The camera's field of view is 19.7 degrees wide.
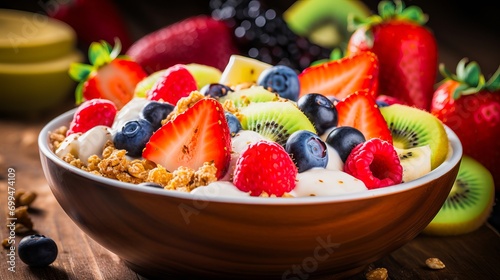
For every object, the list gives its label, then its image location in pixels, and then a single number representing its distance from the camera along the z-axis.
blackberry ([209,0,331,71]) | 0.80
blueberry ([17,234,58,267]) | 0.59
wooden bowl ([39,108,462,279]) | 0.53
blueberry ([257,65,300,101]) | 0.62
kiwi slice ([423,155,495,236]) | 0.64
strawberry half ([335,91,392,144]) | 0.60
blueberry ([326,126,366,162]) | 0.58
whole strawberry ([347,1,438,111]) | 0.72
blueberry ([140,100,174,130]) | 0.58
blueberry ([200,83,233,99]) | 0.61
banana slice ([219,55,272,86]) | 0.65
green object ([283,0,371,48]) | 0.95
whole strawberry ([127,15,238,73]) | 0.81
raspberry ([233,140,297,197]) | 0.54
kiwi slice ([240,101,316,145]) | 0.58
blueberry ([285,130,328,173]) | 0.56
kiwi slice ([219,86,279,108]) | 0.61
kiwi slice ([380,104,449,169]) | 0.61
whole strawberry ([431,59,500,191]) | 0.68
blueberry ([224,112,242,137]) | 0.58
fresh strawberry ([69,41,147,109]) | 0.67
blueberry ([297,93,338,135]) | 0.59
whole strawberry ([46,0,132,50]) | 0.92
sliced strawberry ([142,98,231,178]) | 0.56
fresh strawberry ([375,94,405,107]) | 0.65
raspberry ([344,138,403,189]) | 0.56
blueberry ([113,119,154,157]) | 0.58
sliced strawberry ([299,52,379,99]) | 0.64
